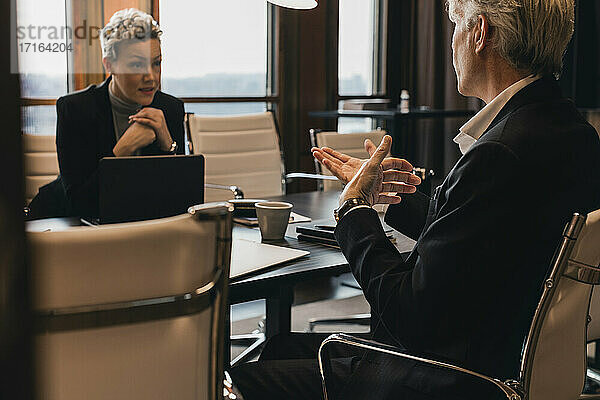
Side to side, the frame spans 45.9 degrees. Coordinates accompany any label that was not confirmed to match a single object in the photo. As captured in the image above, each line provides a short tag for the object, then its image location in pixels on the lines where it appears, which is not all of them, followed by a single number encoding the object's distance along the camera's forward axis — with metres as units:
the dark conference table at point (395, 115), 4.30
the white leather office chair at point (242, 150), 3.31
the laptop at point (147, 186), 1.59
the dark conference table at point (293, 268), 1.46
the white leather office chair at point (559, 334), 1.17
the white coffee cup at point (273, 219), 1.81
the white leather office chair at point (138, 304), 0.77
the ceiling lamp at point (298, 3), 2.09
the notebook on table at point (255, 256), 1.50
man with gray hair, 1.16
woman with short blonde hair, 2.29
